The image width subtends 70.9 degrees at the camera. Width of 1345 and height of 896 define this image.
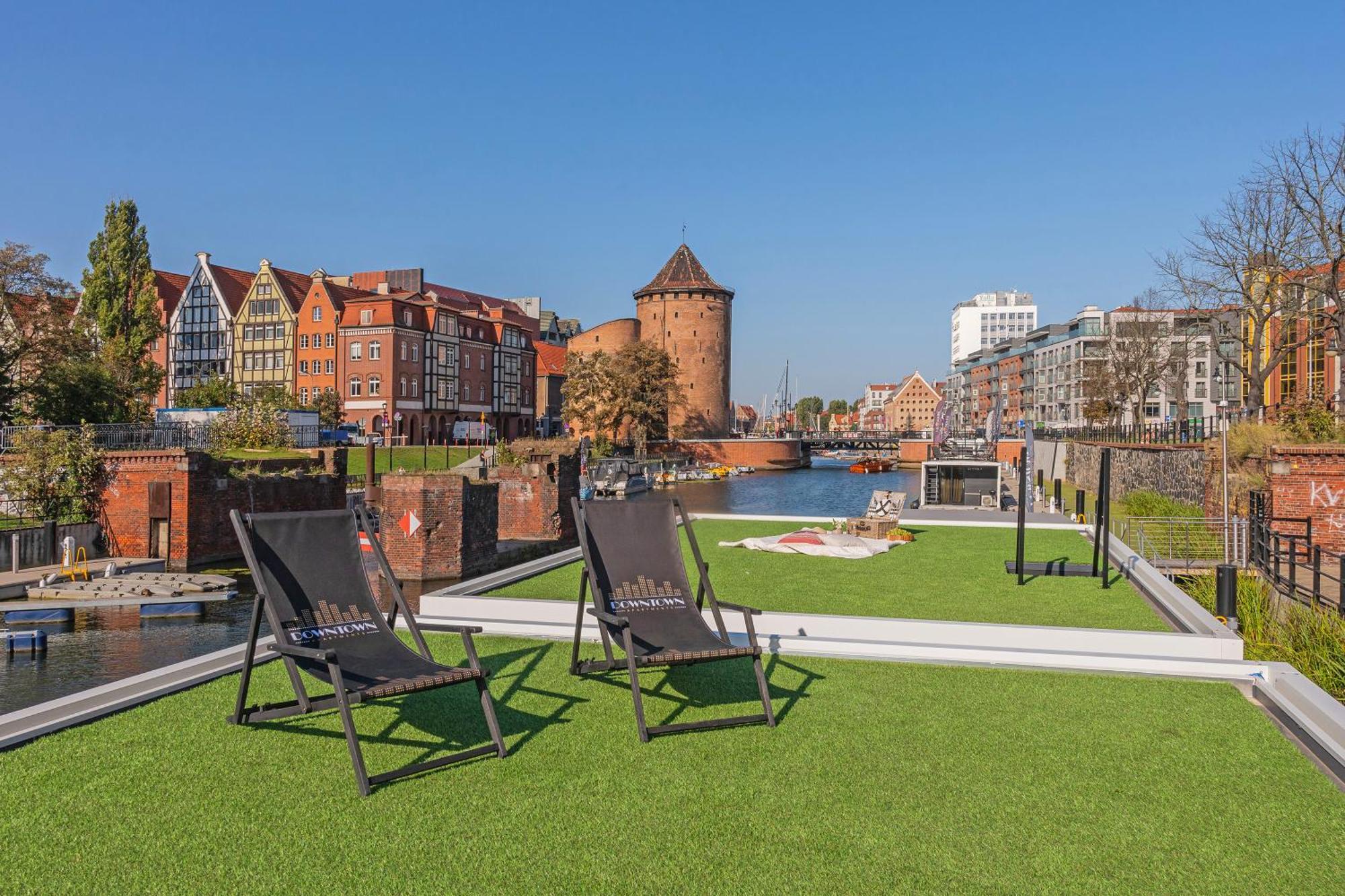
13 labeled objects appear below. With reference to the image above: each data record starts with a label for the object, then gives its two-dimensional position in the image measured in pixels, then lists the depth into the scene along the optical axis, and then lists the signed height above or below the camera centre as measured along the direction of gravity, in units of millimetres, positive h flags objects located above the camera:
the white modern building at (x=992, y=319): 193000 +26960
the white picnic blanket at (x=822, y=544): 12453 -1300
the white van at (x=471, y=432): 65562 +1029
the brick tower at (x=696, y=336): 91938 +11117
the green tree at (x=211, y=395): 51094 +2666
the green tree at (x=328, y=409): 56094 +2174
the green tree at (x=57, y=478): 23016 -869
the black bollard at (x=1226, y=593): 8875 -1342
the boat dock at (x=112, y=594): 16062 -2848
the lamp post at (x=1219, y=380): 71500 +5909
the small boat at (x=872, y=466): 86625 -1478
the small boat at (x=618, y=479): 53781 -1817
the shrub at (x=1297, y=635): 8008 -1726
